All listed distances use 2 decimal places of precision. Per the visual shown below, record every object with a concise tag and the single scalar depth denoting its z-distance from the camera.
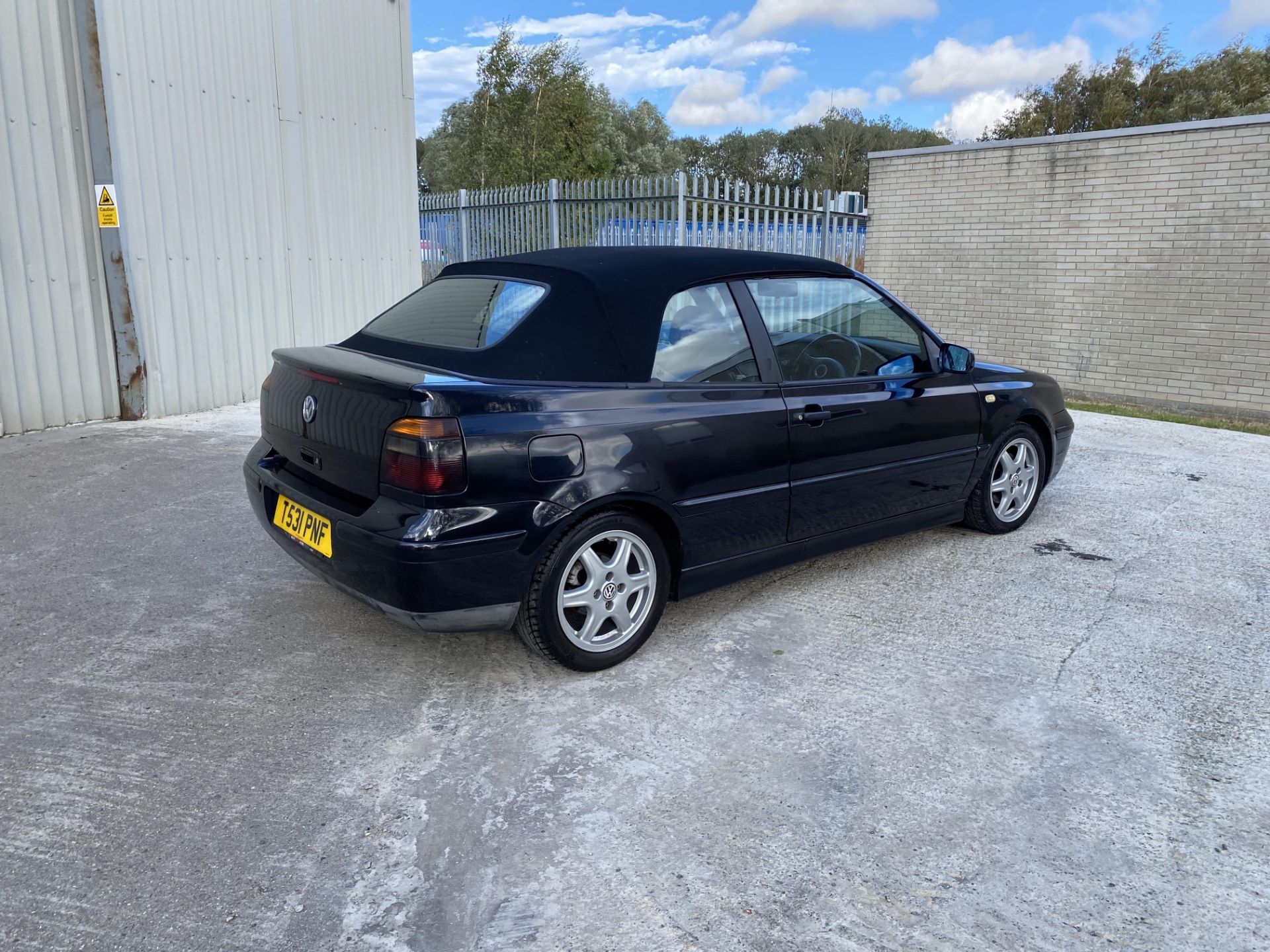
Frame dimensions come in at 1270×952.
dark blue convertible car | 3.01
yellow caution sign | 7.28
